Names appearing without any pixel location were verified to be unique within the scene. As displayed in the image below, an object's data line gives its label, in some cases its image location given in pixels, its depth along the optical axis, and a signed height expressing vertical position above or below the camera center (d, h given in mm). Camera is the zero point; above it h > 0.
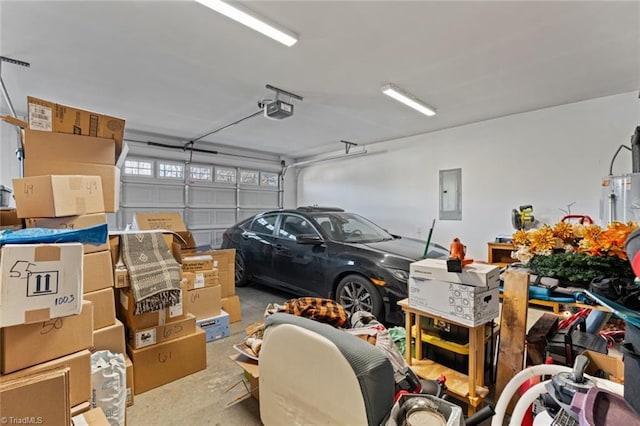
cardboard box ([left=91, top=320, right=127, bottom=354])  1798 -793
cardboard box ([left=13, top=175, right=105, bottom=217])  1633 +95
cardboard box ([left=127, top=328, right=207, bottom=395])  1970 -1057
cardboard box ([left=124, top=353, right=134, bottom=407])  1825 -1081
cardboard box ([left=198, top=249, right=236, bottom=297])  3230 -619
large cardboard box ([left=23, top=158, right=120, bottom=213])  1807 +266
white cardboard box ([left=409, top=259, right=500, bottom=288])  1422 -298
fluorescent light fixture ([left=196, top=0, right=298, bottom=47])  2105 +1504
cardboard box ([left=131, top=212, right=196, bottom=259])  3008 -117
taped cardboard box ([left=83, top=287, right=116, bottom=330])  1793 -592
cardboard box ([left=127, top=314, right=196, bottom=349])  1988 -856
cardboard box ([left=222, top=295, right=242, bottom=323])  3207 -1039
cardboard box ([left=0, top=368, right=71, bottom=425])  919 -614
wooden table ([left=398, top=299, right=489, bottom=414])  1495 -894
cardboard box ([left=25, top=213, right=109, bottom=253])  1692 -59
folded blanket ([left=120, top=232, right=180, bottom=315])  1976 -419
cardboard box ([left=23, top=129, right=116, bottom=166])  1806 +425
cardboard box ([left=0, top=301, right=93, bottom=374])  1011 -493
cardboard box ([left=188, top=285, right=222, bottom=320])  2669 -829
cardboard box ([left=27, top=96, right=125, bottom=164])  1807 +605
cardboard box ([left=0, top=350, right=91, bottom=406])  1205 -703
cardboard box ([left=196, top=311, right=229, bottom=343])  2721 -1072
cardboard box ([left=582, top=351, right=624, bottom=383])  1257 -663
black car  2758 -469
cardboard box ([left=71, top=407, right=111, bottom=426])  1225 -888
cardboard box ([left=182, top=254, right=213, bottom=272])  2793 -483
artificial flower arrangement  1299 -179
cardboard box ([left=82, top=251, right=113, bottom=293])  1767 -366
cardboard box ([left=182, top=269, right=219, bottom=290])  2646 -608
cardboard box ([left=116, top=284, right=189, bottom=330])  2008 -727
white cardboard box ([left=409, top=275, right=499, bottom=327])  1429 -444
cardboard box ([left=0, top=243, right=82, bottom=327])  953 -240
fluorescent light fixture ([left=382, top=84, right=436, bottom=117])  3602 +1557
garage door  5828 +466
